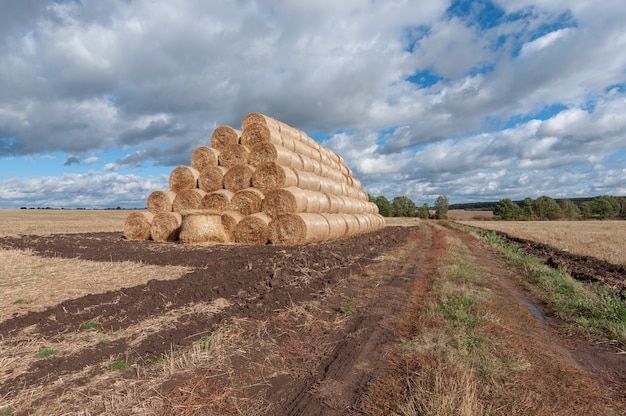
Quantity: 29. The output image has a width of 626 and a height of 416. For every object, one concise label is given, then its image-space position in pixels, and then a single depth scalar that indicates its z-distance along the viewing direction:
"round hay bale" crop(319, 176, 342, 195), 18.50
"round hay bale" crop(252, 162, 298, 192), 15.06
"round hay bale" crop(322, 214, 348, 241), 15.88
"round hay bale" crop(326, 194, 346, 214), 17.79
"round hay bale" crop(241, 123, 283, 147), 16.45
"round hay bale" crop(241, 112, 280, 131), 16.69
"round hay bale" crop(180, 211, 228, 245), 13.84
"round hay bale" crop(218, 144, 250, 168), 16.42
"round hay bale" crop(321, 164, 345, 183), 20.74
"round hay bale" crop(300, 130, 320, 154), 19.86
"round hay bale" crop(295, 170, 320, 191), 16.33
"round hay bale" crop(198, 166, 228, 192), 16.39
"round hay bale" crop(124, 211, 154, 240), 15.85
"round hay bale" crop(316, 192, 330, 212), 16.48
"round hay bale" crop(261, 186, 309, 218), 14.20
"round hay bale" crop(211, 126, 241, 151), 16.92
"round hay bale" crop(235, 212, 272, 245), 14.00
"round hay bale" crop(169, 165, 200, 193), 16.75
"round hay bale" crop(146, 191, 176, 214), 16.62
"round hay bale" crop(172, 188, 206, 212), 16.23
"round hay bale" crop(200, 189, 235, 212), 15.34
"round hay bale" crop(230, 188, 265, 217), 14.87
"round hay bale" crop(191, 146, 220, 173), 16.86
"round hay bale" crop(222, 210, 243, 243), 14.48
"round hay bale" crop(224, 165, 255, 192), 15.70
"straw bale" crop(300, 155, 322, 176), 17.83
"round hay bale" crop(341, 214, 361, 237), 18.47
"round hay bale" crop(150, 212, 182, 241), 15.23
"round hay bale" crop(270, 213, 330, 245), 13.65
